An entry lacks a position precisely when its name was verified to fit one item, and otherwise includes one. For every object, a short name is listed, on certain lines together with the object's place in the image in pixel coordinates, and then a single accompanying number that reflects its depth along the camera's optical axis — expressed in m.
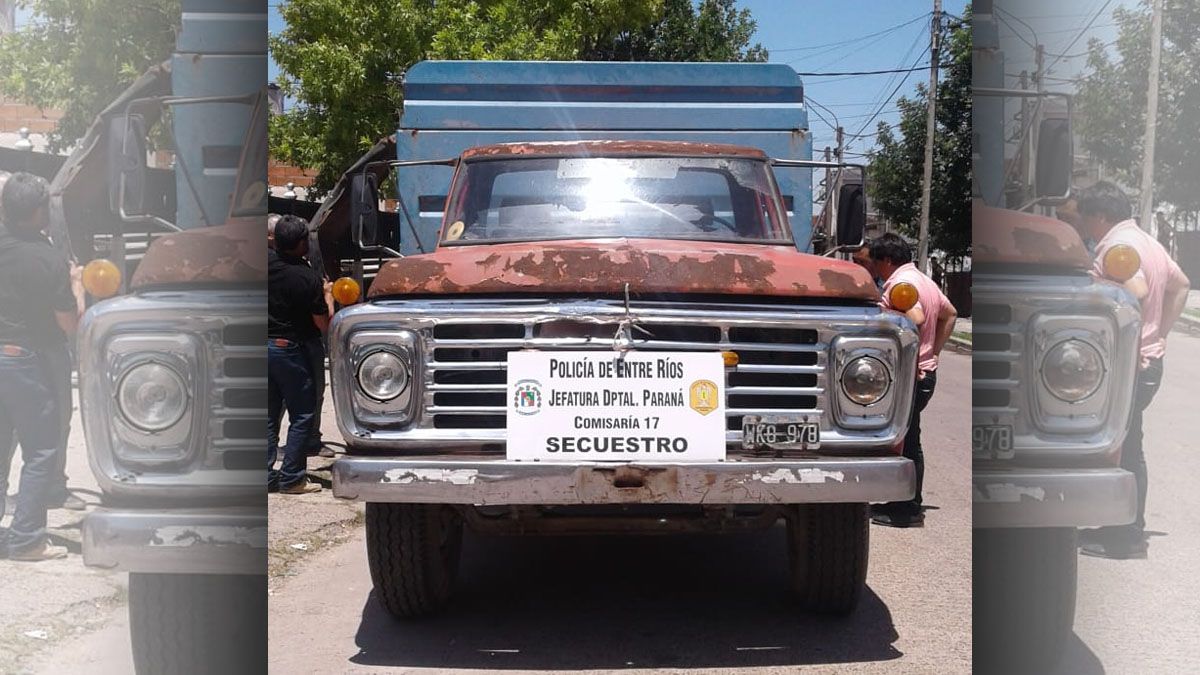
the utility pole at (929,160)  20.70
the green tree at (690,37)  26.02
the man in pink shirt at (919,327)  7.19
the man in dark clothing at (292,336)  7.98
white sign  4.12
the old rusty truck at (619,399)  4.15
